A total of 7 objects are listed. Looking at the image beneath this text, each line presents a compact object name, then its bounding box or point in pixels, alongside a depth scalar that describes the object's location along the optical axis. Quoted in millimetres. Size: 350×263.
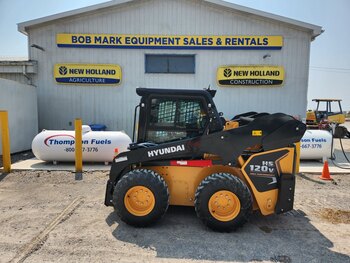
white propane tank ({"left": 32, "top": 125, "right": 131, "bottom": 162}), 8375
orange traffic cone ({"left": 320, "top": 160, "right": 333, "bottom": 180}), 7306
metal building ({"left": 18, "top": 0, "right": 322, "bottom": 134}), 12070
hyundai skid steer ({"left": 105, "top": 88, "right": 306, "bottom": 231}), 3998
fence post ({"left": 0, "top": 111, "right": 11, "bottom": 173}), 7484
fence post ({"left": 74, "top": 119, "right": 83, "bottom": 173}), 7586
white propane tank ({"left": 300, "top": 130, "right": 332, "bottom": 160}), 9203
